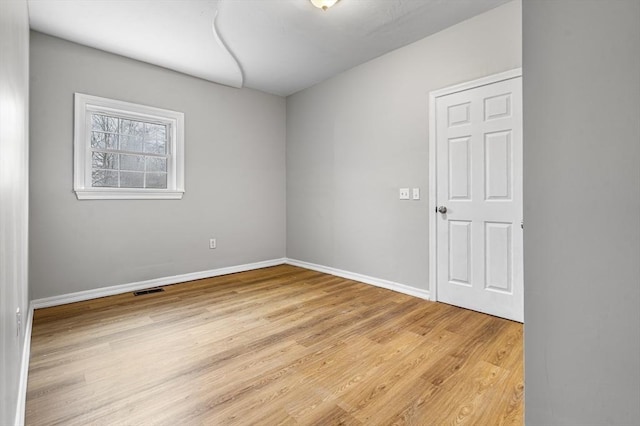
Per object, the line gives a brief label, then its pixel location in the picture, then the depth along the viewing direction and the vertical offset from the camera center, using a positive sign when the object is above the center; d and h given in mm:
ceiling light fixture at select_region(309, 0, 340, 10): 2414 +1713
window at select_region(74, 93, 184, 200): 3072 +709
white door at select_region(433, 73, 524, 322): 2504 +131
